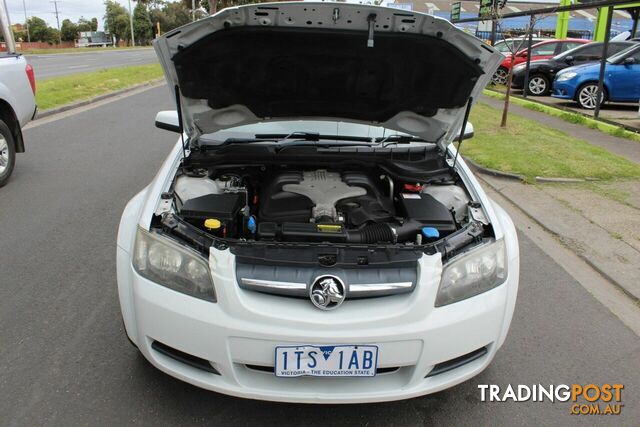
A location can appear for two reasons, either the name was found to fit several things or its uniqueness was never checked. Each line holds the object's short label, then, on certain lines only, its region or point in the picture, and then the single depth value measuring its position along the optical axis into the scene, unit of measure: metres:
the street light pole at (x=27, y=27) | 84.60
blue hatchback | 11.57
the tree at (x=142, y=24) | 88.06
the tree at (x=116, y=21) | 88.25
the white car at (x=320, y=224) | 2.14
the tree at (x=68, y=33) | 98.06
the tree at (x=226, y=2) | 42.17
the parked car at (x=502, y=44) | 18.04
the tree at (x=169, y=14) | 88.25
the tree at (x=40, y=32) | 91.81
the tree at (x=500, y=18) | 9.63
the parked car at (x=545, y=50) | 17.00
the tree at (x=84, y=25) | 103.19
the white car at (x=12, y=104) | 6.07
